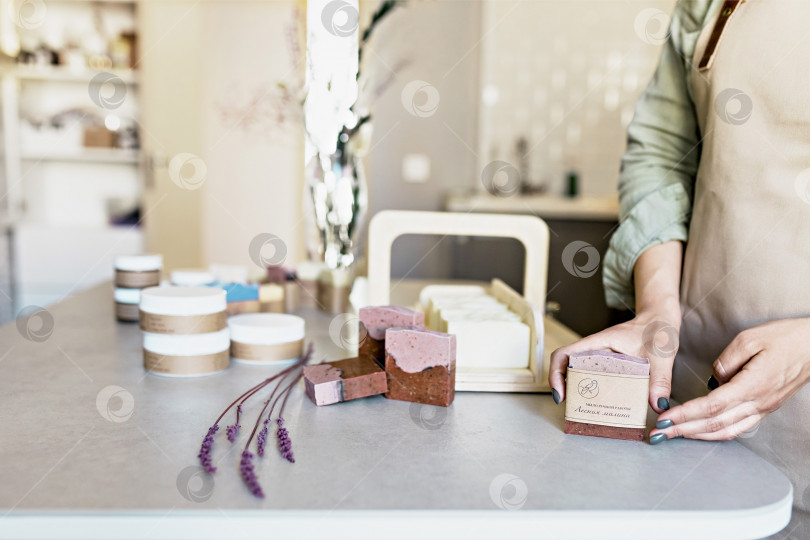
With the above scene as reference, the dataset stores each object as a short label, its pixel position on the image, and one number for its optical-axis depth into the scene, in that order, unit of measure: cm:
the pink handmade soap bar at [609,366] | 67
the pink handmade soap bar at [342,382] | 78
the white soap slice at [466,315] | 91
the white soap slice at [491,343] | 87
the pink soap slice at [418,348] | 77
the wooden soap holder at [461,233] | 102
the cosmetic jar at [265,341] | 96
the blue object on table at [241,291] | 117
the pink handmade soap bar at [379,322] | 84
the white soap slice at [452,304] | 98
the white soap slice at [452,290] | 115
